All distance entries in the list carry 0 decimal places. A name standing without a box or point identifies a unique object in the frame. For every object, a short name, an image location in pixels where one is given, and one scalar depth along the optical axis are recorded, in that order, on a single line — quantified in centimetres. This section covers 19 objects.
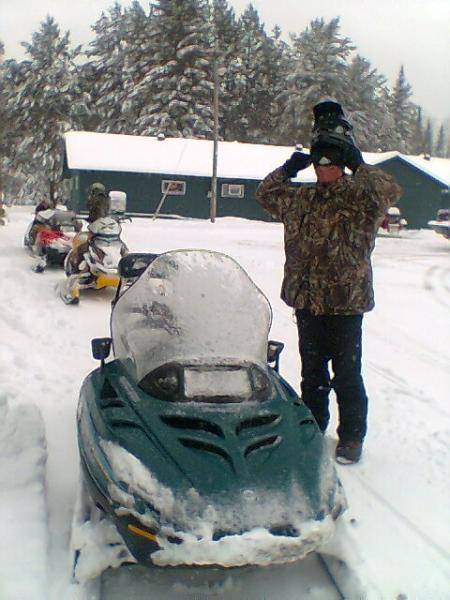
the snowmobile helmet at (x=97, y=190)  990
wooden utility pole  2778
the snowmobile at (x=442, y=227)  1959
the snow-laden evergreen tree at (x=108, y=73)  4709
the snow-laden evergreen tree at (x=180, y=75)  4344
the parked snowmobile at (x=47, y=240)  1088
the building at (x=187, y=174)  3095
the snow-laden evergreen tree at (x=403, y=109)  5948
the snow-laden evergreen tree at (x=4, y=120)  4470
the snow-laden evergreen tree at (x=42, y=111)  4555
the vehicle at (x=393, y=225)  2695
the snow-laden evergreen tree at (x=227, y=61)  4828
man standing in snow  374
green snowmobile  244
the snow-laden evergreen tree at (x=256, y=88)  4934
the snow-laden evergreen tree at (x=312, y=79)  4759
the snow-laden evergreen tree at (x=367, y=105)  4953
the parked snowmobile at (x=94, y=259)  848
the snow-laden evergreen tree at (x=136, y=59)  4497
